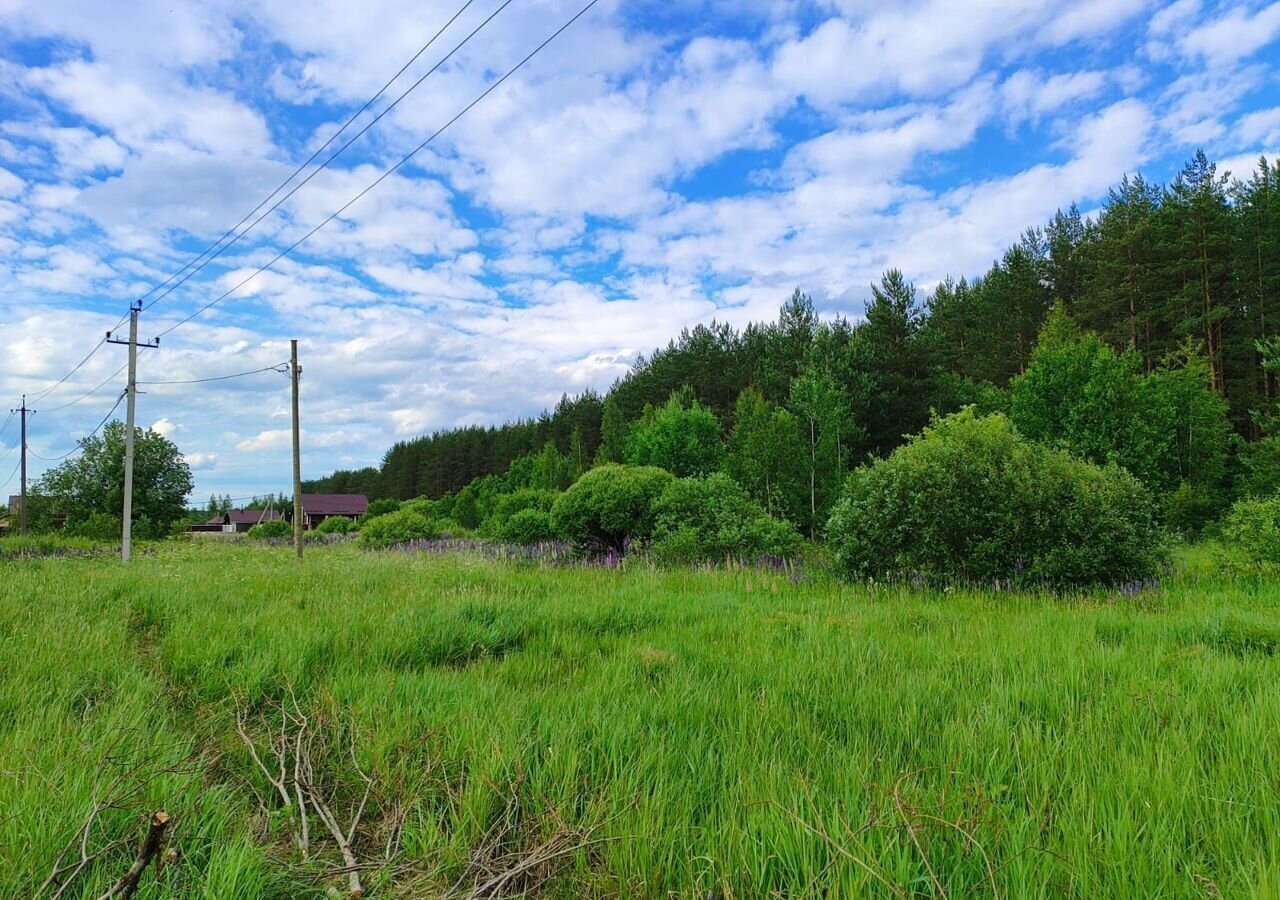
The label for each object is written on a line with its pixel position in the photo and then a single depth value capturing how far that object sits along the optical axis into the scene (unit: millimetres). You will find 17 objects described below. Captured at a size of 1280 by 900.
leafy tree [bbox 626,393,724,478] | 31906
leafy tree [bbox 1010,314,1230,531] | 21406
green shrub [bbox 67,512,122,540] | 29930
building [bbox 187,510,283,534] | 79000
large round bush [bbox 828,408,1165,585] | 8812
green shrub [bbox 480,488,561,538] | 20781
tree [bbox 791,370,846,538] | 26625
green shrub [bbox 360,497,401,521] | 45531
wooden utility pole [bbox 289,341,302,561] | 19966
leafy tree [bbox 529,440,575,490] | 42300
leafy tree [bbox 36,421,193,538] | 32594
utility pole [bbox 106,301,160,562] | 17734
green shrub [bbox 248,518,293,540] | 38250
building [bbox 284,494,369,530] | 73969
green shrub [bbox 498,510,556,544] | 16594
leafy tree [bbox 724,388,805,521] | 25688
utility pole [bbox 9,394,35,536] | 34375
